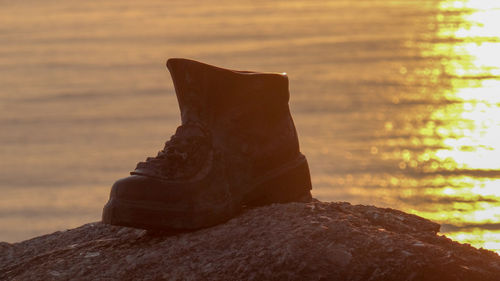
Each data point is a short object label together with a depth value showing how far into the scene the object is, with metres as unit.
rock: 6.14
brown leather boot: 6.81
